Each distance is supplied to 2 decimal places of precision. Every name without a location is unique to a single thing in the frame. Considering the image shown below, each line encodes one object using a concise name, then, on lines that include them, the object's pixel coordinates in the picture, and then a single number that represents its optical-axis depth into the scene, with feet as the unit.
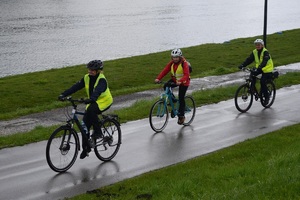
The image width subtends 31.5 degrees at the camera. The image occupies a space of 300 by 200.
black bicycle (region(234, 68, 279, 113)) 53.72
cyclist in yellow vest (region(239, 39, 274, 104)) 53.42
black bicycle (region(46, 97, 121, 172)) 33.81
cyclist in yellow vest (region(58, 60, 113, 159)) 34.68
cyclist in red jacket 45.03
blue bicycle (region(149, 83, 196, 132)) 45.09
